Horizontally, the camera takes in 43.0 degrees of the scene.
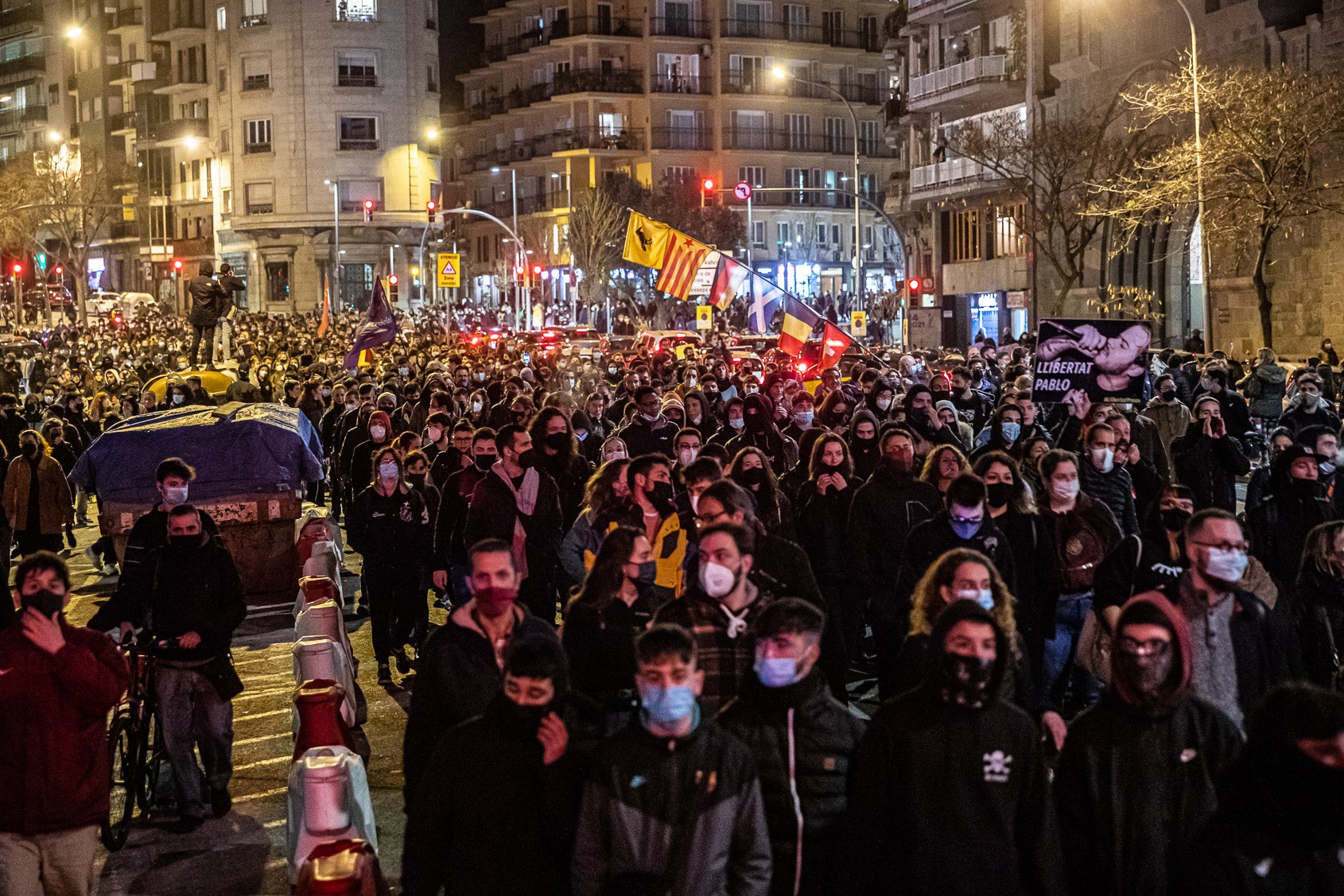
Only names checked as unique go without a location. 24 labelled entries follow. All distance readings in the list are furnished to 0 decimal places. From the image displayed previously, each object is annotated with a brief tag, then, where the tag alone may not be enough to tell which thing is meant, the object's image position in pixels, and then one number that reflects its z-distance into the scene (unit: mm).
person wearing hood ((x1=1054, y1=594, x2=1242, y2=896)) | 4672
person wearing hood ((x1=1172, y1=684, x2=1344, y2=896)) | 3902
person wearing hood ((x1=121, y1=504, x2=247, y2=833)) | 8109
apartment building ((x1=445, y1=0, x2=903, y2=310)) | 84938
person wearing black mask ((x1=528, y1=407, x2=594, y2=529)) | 11664
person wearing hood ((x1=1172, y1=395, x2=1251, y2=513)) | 12859
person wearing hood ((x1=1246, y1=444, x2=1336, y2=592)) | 9523
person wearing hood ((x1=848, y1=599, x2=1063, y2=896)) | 4652
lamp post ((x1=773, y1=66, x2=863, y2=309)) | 43725
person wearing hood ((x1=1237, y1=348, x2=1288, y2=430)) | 19906
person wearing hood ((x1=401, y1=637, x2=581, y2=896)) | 4770
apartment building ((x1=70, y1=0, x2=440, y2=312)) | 76938
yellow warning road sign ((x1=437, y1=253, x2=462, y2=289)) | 38344
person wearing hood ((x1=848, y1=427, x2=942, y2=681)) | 9422
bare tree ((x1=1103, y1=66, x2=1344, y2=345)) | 31516
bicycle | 8086
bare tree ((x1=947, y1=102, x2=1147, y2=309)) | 41406
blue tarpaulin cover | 13812
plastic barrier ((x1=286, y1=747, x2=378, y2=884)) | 6512
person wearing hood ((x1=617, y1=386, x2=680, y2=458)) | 14047
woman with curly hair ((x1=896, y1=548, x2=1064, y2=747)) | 5723
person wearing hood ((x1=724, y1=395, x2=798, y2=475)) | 14172
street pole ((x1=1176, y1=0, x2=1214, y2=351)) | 27781
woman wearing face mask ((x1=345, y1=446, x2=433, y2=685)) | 11492
